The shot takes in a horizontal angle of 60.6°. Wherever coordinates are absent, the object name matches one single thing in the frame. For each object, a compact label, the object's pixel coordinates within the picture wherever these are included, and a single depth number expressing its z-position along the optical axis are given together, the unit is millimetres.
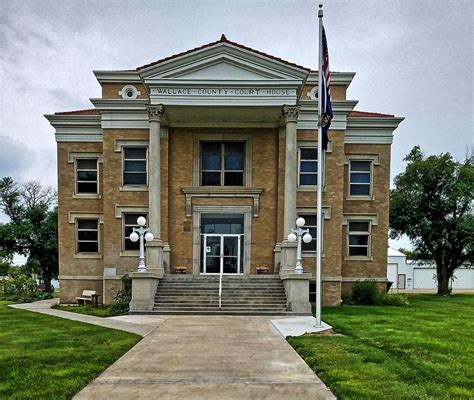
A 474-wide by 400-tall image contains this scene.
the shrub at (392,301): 19734
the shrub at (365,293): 20188
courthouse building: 20844
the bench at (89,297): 20409
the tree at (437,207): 27094
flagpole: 12383
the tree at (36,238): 32475
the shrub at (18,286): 25078
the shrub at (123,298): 16797
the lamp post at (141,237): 16594
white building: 48469
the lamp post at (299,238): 15272
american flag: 12603
